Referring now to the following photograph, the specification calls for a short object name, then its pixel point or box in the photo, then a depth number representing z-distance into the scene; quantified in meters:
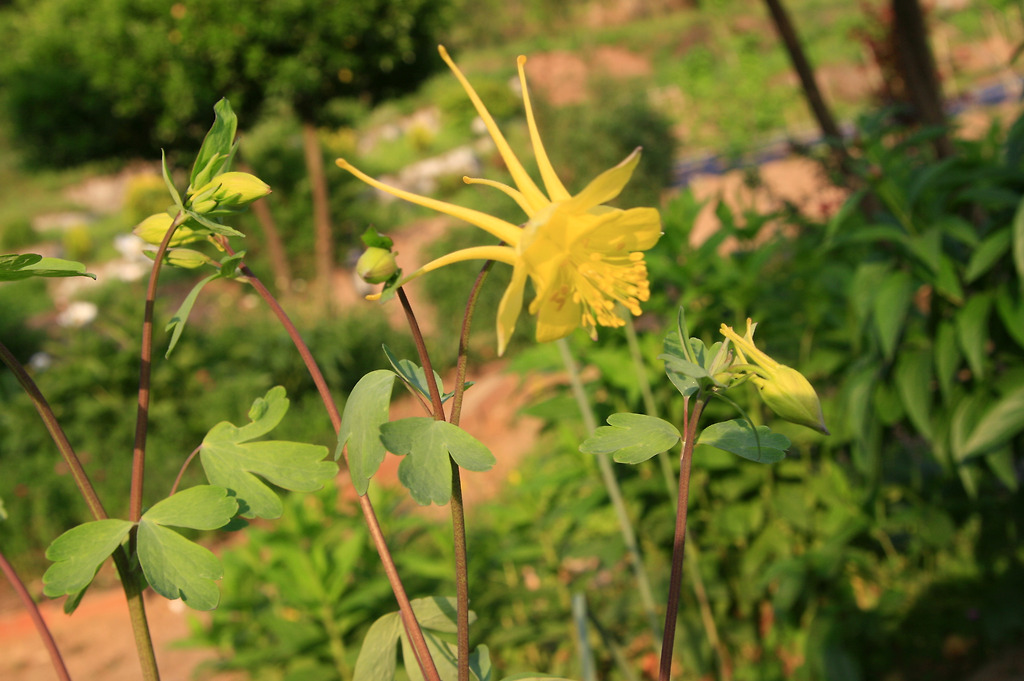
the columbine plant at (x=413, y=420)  0.44
